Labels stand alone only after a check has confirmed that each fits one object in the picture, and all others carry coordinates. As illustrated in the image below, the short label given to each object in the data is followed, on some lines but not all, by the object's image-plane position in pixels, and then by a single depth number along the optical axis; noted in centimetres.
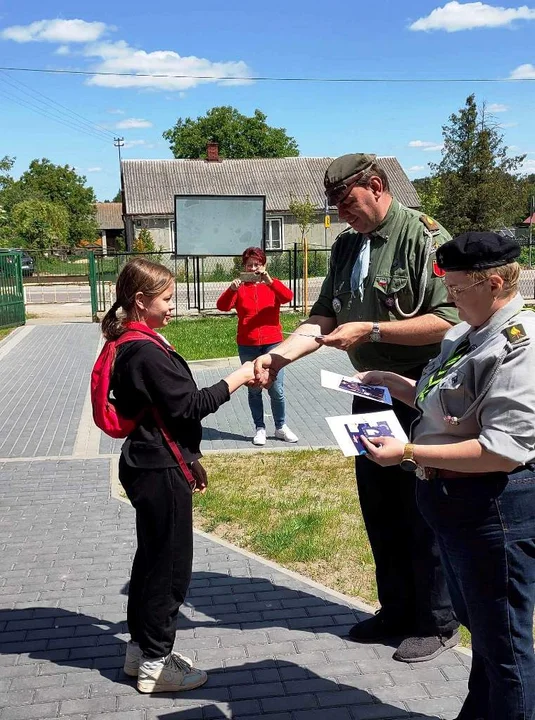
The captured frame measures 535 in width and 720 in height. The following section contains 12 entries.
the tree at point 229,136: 7338
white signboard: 1909
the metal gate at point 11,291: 1736
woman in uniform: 220
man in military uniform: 322
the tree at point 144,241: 3904
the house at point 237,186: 4462
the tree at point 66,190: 7398
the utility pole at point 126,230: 4552
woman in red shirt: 744
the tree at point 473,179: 3266
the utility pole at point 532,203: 5386
